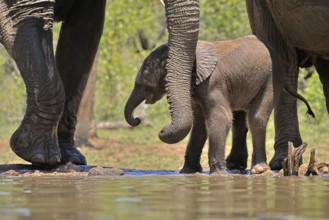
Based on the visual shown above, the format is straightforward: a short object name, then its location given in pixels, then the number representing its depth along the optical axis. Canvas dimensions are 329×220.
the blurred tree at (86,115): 31.93
